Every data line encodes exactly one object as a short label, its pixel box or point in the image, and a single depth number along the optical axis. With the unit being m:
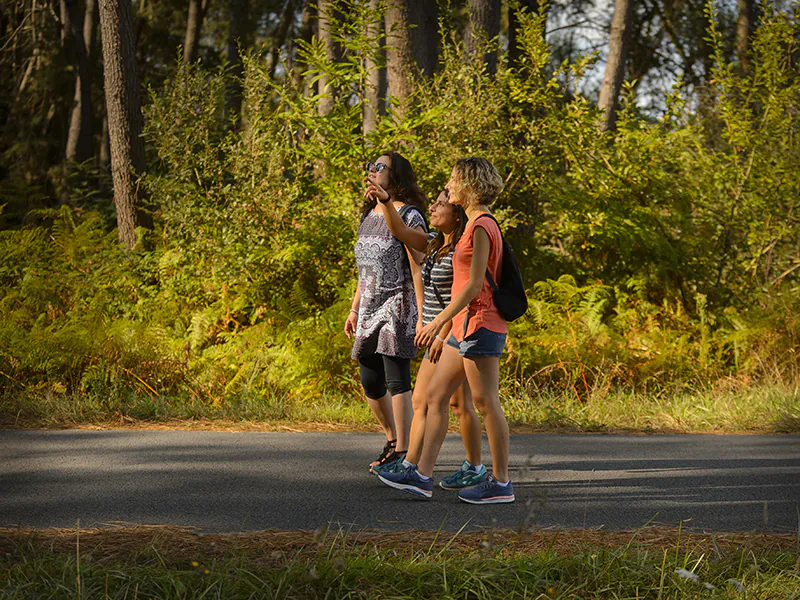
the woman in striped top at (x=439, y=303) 10.95
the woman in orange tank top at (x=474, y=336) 10.34
